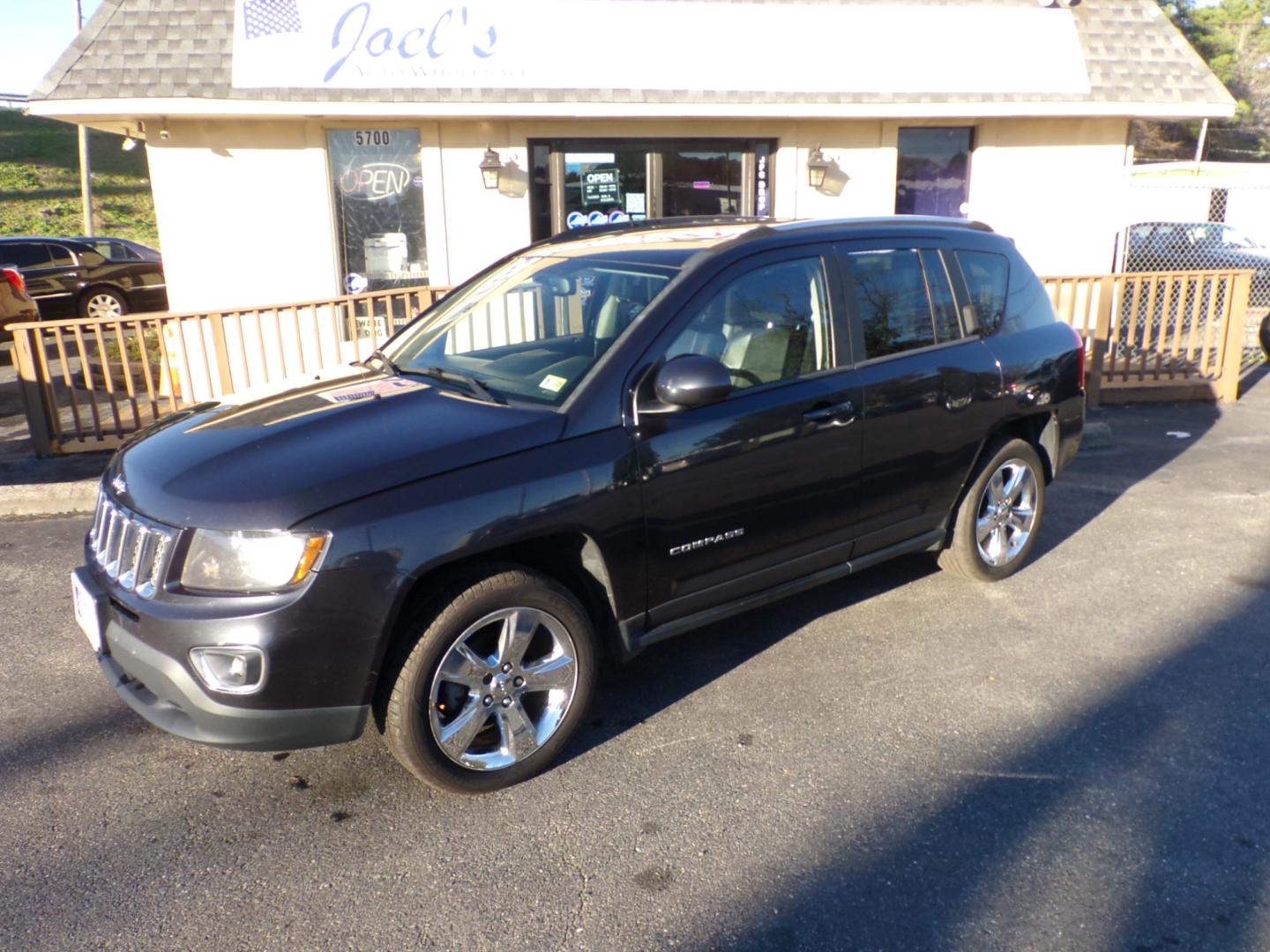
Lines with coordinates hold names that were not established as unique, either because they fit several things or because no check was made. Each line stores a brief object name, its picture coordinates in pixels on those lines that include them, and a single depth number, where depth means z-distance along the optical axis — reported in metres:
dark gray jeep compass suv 3.12
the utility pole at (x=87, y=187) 26.06
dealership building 8.86
